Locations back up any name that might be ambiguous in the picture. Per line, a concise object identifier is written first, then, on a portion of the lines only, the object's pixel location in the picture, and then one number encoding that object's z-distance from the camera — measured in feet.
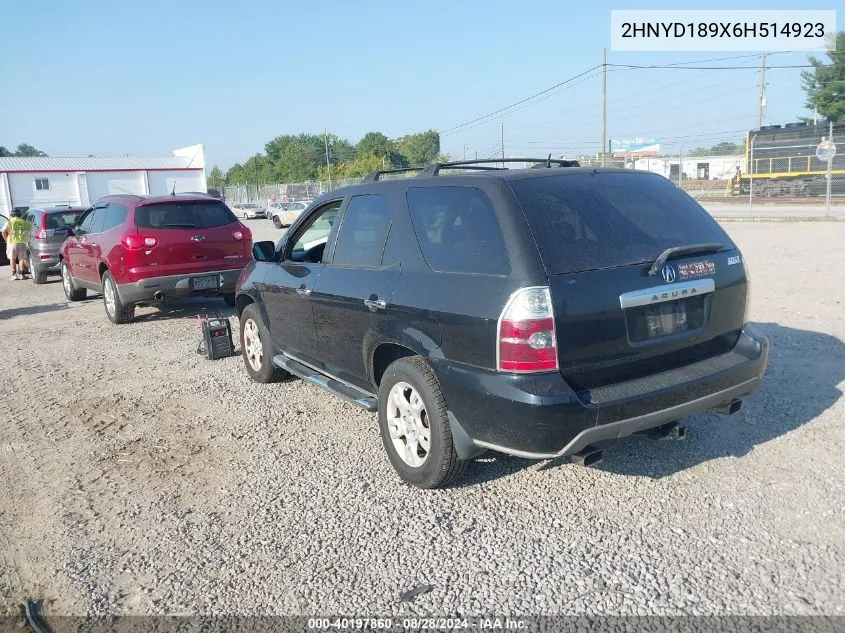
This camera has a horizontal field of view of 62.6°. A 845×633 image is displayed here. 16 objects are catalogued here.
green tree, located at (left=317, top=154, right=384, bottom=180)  194.80
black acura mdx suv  10.82
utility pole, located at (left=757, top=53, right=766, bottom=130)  151.33
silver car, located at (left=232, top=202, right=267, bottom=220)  160.25
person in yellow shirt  50.70
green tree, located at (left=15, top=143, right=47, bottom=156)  483.10
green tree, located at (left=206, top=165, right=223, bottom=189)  339.44
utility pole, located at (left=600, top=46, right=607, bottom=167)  103.89
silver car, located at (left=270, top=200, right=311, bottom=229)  114.52
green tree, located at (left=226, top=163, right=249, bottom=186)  319.66
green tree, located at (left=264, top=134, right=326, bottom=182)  270.05
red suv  29.55
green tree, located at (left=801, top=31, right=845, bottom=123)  180.45
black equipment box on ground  23.61
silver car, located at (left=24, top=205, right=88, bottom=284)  48.32
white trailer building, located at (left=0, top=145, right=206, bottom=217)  178.40
